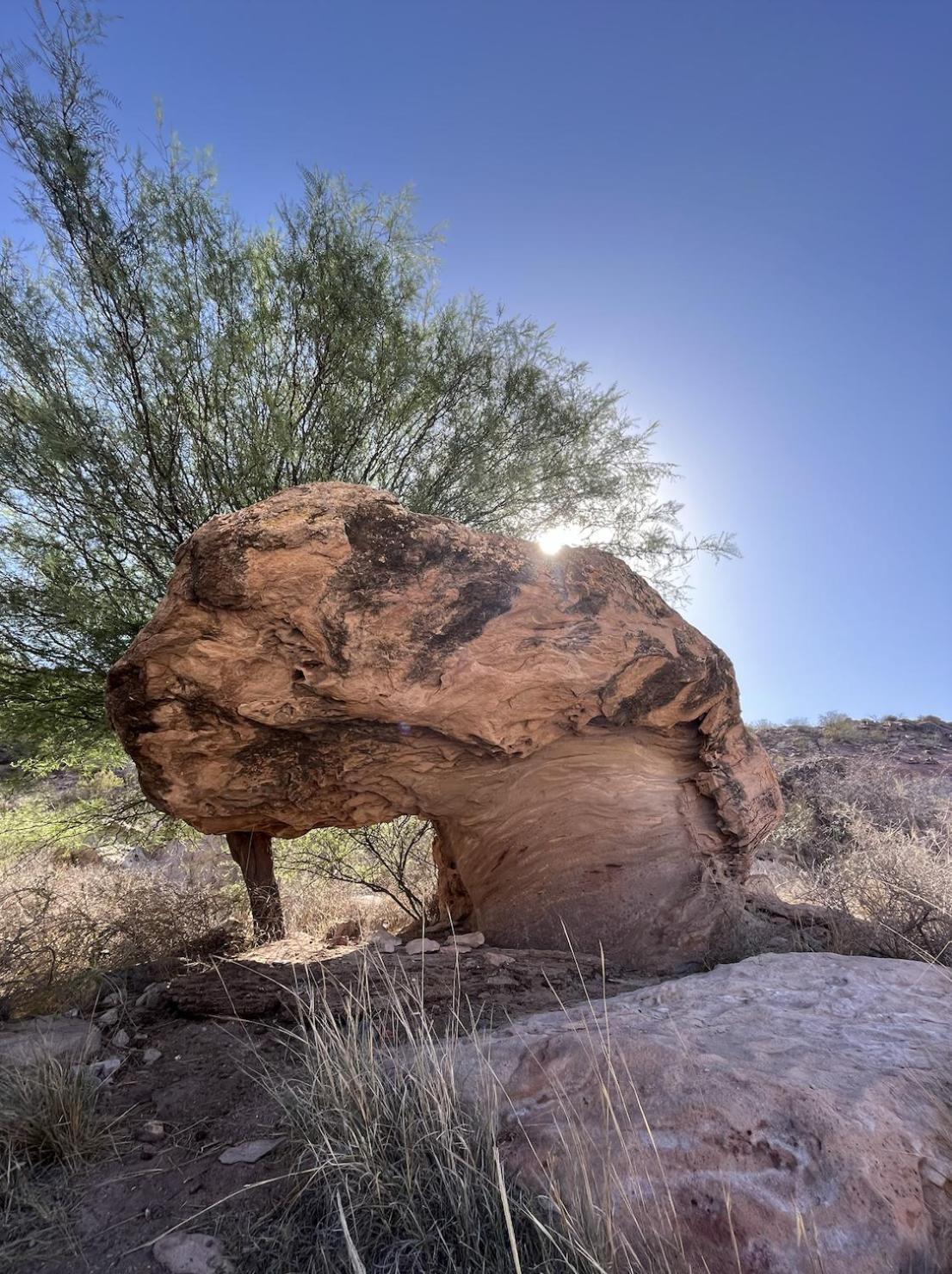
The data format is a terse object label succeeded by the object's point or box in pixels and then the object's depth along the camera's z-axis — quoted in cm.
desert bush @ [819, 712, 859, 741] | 1853
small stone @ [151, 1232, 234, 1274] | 202
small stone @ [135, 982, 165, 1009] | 401
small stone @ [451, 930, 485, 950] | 478
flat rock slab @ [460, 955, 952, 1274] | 182
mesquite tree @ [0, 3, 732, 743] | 597
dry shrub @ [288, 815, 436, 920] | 776
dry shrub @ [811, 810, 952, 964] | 439
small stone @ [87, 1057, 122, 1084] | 318
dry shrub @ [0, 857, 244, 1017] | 427
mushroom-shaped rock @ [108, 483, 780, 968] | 391
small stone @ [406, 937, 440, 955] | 449
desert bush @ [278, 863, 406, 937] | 720
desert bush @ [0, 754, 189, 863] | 686
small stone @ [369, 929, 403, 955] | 461
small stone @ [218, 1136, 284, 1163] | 250
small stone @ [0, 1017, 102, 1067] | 303
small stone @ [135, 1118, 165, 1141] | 271
